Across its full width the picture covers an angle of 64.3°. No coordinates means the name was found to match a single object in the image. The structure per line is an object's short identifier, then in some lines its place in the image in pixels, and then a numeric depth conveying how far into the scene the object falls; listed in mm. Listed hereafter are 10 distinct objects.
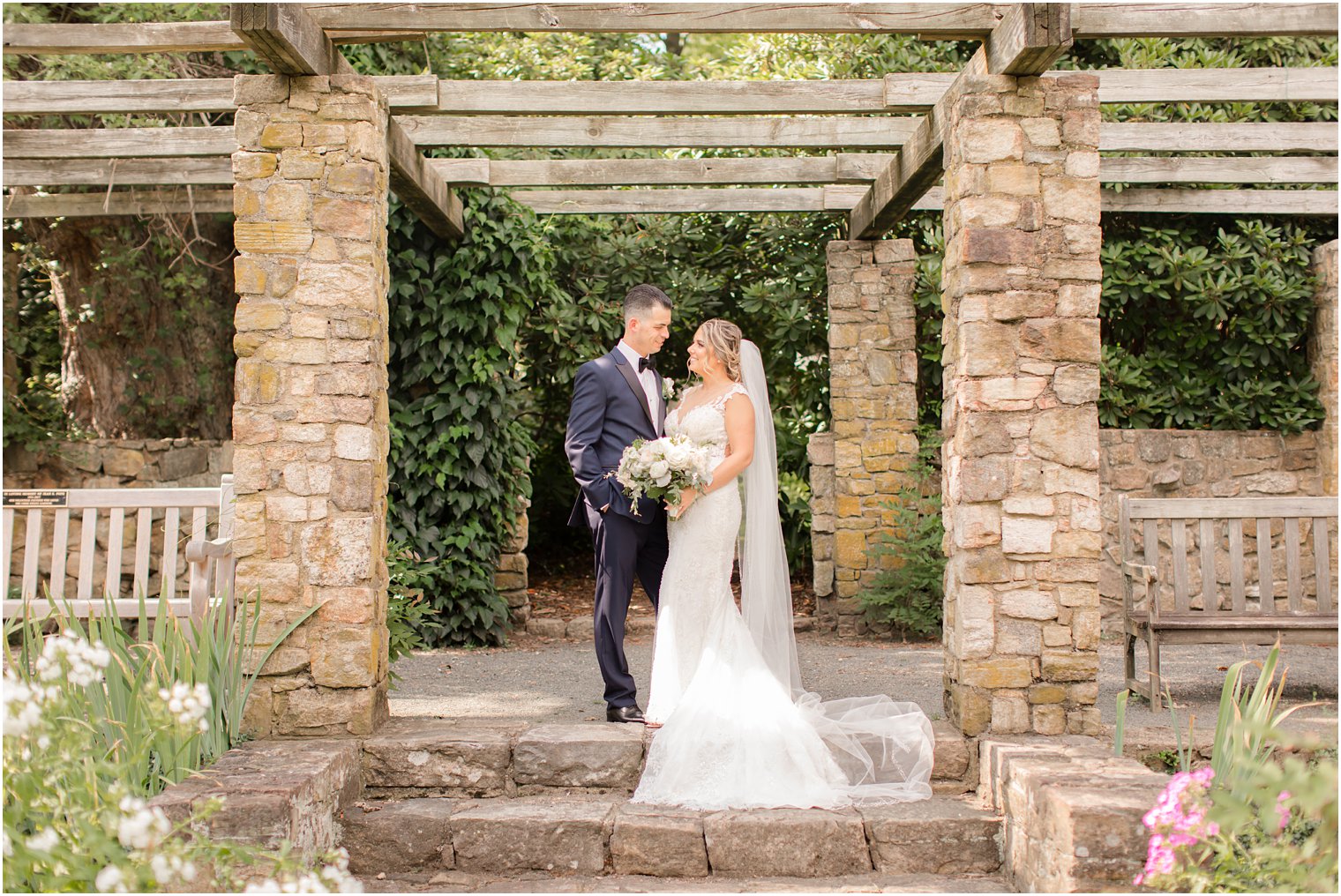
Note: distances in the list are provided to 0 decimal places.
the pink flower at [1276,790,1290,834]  2636
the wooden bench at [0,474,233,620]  4625
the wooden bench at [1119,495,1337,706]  5305
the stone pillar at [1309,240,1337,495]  8000
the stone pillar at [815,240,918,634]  7934
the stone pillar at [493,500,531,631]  8156
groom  4746
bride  4055
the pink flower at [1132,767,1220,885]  2852
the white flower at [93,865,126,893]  2355
